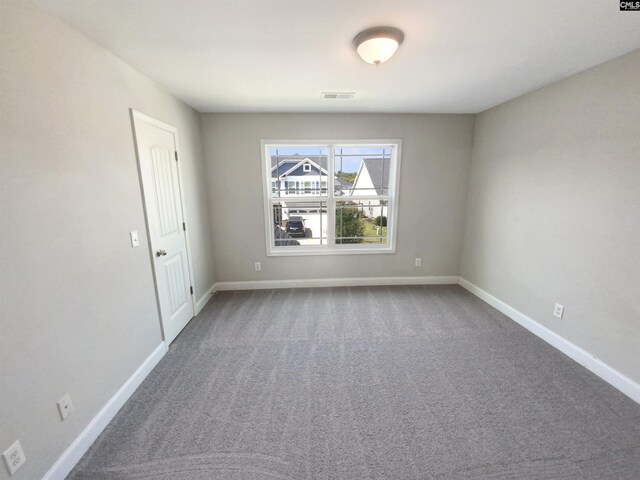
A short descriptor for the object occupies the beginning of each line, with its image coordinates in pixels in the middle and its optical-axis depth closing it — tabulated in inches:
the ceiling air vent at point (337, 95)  99.2
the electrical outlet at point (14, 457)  42.6
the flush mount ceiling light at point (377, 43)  57.7
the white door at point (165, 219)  82.6
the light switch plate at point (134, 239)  75.5
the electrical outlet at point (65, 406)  52.3
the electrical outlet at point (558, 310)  89.1
